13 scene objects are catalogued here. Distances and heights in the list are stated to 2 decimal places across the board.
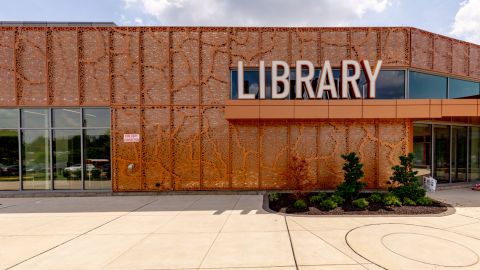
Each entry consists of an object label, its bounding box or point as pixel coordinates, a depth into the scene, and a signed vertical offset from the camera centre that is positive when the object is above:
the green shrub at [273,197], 9.62 -3.04
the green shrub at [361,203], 8.35 -2.84
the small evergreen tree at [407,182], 9.03 -2.24
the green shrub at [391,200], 8.57 -2.82
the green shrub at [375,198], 9.06 -2.87
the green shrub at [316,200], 8.88 -2.87
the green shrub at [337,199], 8.72 -2.80
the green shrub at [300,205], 8.38 -2.89
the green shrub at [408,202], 8.63 -2.88
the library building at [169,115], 11.32 +0.85
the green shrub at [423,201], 8.65 -2.86
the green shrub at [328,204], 8.28 -2.86
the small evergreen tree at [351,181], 9.24 -2.20
